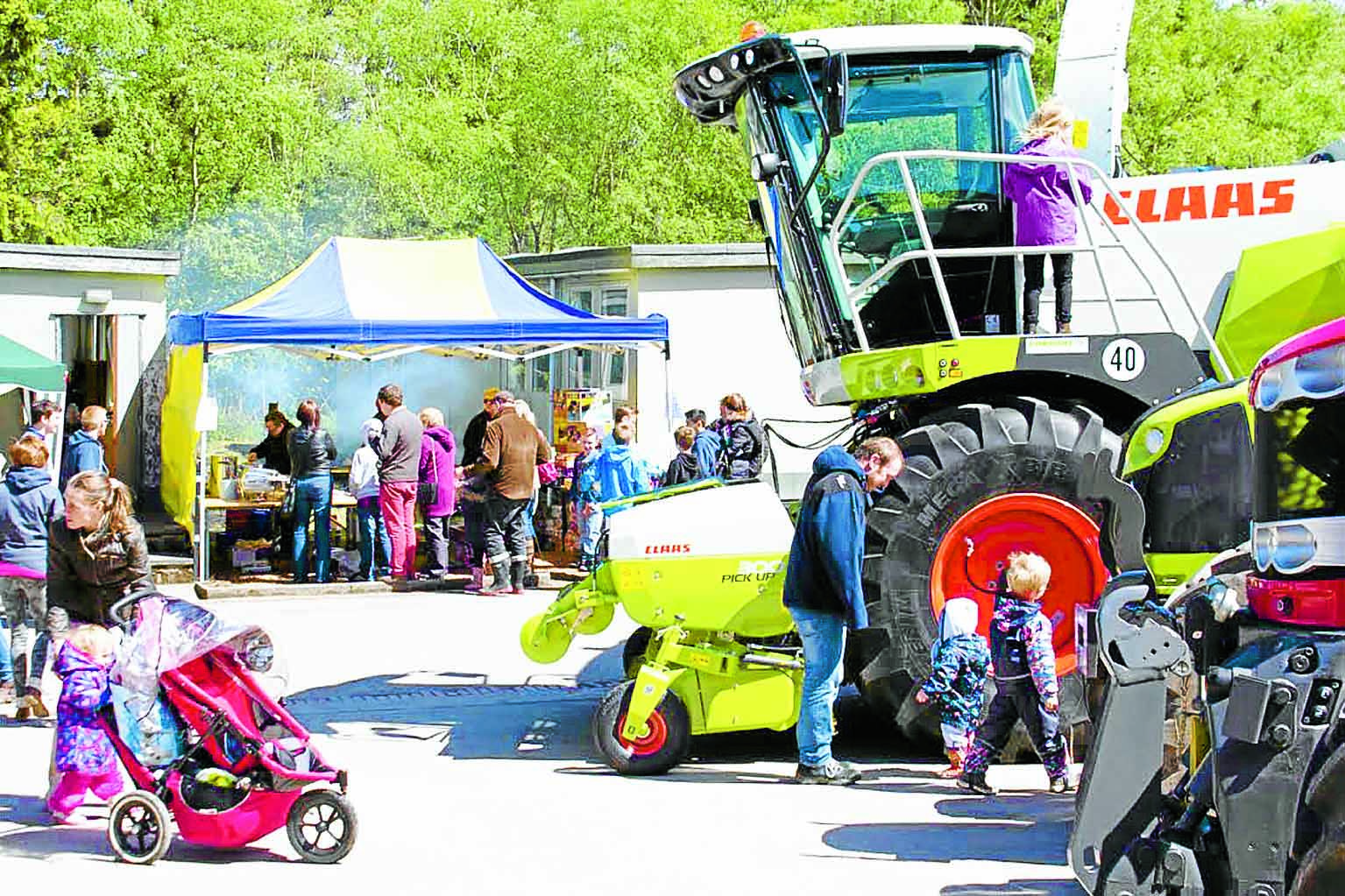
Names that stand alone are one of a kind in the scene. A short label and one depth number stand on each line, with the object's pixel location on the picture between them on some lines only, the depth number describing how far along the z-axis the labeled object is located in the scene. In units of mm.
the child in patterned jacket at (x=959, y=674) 8062
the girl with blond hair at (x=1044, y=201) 8859
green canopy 17000
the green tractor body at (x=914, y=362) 8523
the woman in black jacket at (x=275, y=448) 18500
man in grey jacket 16094
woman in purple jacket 16266
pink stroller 6895
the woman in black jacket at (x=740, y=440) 12945
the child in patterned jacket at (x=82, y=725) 7379
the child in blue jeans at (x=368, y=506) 16594
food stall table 17094
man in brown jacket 15711
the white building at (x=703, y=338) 19891
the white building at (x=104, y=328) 19781
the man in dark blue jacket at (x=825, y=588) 7957
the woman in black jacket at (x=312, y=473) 16203
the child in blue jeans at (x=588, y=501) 16719
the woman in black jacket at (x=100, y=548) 8000
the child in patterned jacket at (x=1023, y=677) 7785
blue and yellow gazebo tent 16312
